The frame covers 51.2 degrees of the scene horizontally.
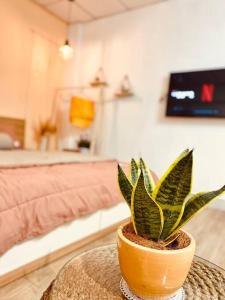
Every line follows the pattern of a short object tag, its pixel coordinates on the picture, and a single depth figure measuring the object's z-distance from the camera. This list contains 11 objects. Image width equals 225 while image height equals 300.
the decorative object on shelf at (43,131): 3.93
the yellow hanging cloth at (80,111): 3.56
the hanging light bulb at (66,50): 2.89
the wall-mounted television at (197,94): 2.79
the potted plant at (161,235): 0.53
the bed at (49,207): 1.18
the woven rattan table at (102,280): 0.58
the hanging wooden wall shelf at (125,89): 3.48
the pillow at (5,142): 2.64
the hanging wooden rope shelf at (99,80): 3.69
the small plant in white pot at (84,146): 3.75
